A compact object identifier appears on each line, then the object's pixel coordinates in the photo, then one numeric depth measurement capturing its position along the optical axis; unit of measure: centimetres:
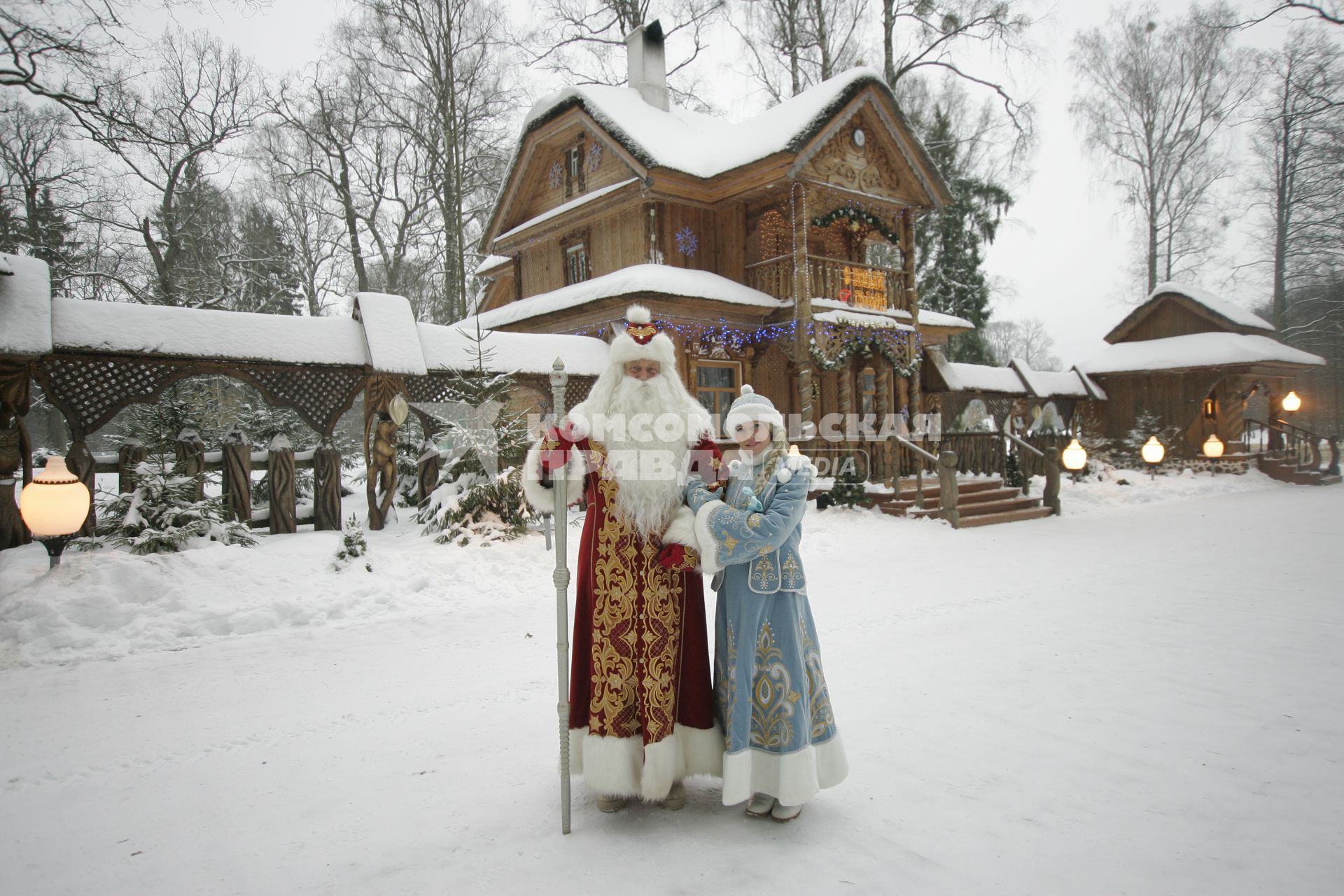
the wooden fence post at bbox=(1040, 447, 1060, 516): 1254
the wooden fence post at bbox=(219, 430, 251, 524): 859
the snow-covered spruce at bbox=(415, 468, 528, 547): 802
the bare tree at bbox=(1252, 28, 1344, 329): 1753
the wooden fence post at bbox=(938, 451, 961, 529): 1062
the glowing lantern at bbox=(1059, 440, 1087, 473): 1333
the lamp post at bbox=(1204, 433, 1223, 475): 1678
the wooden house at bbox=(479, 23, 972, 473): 1287
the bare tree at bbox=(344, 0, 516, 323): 1914
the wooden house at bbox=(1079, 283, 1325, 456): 1856
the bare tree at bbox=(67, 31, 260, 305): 1628
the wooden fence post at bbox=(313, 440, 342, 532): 920
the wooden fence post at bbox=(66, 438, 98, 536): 761
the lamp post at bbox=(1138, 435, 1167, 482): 1511
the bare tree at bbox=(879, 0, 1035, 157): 1905
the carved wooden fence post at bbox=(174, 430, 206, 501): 817
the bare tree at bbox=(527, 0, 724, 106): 1962
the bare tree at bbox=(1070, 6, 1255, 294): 2209
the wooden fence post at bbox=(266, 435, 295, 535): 878
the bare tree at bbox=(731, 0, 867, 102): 2033
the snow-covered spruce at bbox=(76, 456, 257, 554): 654
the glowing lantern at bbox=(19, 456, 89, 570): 563
